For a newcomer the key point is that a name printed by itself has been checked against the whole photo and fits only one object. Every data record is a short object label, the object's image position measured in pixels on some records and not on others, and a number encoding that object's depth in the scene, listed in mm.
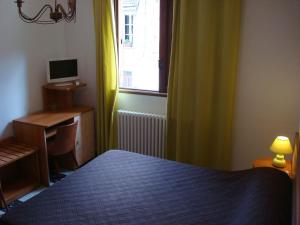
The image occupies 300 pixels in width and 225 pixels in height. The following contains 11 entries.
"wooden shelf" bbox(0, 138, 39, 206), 2922
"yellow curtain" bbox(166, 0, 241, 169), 2908
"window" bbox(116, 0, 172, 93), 3307
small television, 3473
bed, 1739
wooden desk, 3105
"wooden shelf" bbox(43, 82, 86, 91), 3467
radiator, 3455
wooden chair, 3148
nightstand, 2588
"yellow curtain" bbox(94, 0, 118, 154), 3420
